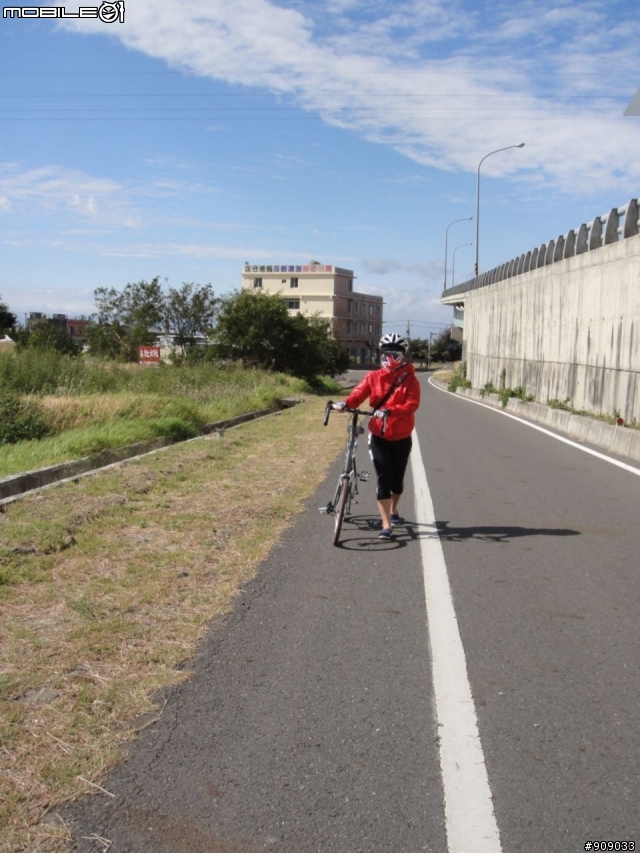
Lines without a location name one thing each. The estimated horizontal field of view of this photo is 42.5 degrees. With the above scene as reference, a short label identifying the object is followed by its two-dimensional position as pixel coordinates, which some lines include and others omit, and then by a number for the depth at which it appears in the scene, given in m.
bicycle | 7.38
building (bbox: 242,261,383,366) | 119.62
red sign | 30.64
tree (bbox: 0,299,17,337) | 88.12
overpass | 17.94
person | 7.45
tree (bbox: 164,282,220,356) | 67.12
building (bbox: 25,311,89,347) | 76.97
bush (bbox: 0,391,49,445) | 13.54
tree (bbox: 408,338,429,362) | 141.12
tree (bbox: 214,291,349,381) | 46.12
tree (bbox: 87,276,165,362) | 67.25
